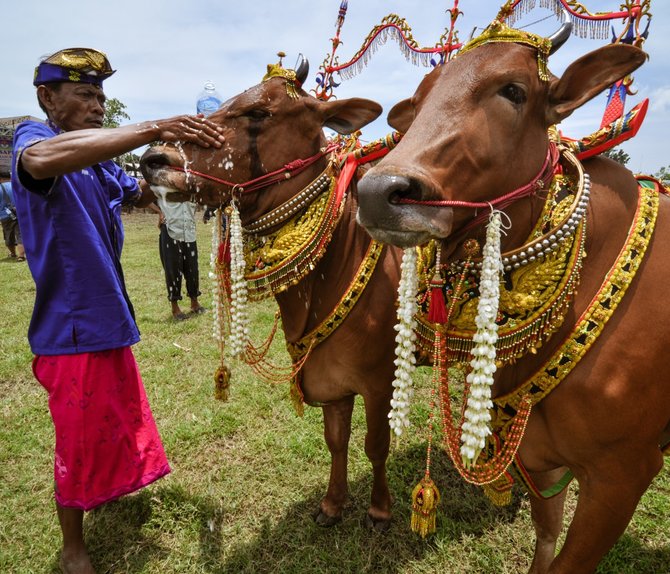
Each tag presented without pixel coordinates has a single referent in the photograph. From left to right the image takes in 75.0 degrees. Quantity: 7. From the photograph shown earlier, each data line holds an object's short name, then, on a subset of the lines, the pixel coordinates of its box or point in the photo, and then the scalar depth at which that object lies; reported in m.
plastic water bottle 2.78
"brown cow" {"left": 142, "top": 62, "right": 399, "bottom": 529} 2.16
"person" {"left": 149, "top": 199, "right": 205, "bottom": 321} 6.98
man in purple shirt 2.17
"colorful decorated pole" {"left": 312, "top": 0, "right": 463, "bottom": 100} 2.27
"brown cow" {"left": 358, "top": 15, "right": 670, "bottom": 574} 1.37
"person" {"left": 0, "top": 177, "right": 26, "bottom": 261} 12.22
